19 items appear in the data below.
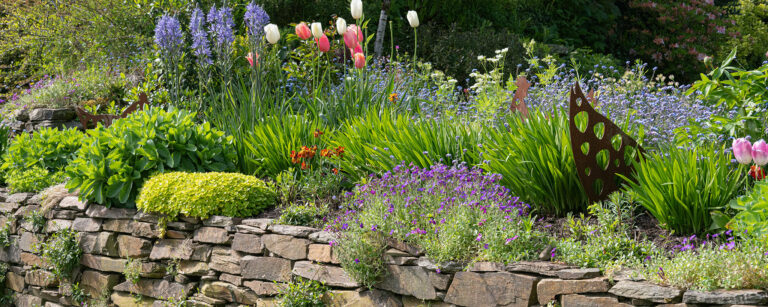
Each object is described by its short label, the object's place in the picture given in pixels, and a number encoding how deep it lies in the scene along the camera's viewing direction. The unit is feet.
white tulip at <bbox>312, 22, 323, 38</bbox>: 17.28
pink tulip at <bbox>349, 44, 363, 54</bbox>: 18.61
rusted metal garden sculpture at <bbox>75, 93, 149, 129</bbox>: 21.90
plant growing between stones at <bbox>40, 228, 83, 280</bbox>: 17.92
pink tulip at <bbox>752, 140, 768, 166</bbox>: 10.16
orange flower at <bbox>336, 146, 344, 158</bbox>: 15.48
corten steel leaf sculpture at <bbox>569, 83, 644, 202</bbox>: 12.61
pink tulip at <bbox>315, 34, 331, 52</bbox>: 18.52
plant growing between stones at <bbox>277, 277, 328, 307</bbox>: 13.43
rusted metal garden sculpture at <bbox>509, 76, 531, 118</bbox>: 15.95
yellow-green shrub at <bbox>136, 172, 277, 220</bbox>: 15.31
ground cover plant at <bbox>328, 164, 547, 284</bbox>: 11.78
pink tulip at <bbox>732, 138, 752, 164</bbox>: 10.24
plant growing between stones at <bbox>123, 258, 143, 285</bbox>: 16.60
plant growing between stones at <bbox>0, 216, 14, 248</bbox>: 20.36
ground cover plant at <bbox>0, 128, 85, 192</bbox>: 20.58
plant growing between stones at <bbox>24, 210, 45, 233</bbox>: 18.99
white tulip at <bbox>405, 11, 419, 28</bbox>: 17.95
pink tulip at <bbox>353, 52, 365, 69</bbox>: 18.01
